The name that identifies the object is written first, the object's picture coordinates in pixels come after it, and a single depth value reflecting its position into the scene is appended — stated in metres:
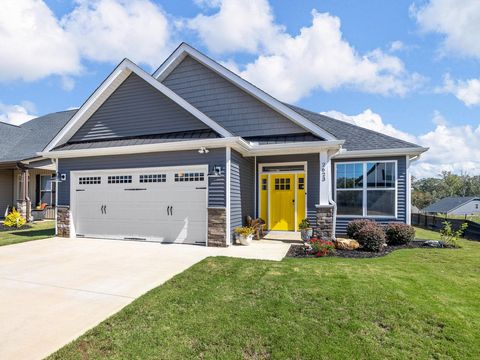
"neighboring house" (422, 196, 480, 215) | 27.65
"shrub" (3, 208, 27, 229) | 12.17
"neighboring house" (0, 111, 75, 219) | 14.37
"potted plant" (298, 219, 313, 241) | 8.52
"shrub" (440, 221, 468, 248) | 8.54
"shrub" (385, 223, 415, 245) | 8.57
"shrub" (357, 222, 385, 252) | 7.43
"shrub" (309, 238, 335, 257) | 6.83
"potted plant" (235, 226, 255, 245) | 8.17
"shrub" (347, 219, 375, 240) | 8.04
